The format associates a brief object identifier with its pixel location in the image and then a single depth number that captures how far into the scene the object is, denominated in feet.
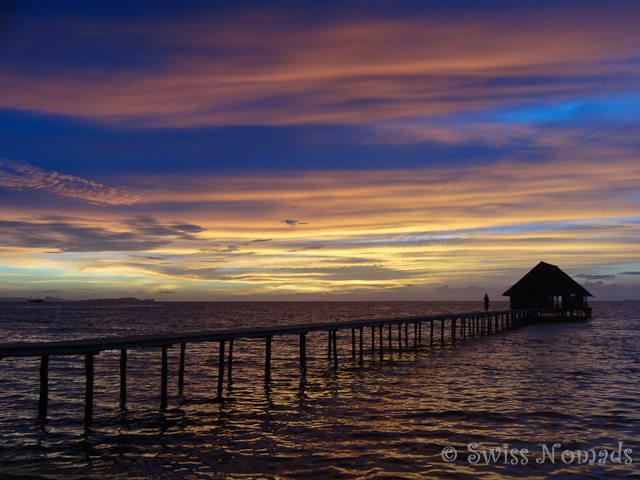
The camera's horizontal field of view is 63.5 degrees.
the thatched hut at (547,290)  215.31
